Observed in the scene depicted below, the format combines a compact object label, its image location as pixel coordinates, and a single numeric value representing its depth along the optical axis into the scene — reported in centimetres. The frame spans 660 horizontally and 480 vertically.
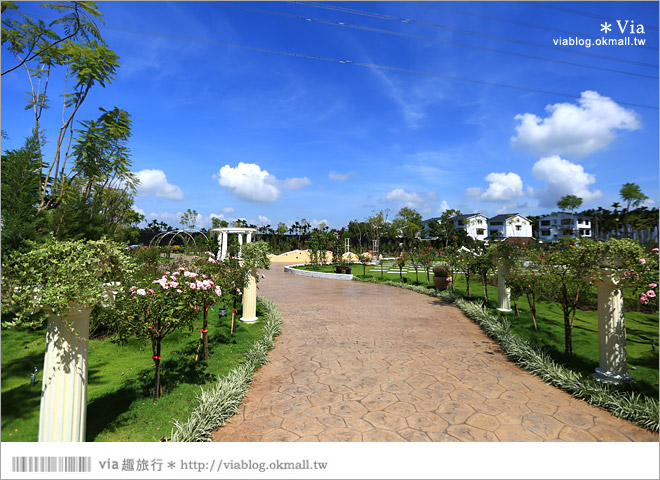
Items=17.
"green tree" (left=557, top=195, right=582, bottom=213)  4241
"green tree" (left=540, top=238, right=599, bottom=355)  470
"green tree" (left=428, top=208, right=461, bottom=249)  4229
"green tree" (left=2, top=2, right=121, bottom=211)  480
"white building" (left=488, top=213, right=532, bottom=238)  5500
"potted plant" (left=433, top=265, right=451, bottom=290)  1290
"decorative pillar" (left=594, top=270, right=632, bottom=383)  447
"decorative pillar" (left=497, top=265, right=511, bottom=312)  890
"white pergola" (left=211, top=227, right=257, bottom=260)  2377
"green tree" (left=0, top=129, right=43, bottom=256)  508
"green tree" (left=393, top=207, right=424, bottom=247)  4015
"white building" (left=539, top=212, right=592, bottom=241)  5525
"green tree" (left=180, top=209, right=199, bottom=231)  5200
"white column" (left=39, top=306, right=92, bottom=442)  262
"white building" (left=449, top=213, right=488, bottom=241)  5747
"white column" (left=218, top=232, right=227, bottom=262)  2485
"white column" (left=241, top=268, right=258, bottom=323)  801
